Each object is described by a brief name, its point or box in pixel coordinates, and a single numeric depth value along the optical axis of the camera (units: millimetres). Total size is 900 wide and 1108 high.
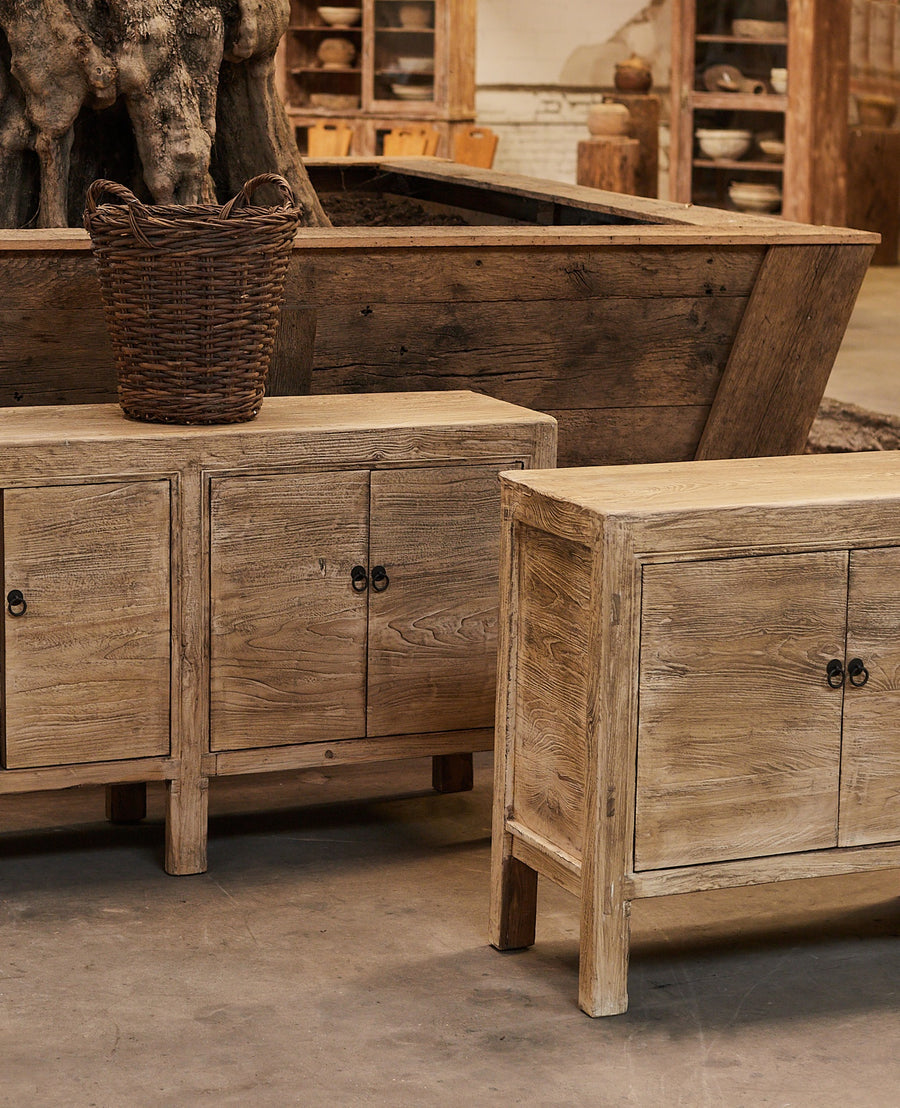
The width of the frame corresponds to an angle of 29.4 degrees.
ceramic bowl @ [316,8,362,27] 10781
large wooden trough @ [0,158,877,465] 3277
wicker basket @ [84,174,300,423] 2689
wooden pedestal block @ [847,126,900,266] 9781
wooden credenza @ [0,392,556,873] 2715
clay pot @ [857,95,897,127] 10125
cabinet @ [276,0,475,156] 10758
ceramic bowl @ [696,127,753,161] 8820
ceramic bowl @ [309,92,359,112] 10969
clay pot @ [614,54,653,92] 9688
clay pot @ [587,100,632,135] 8852
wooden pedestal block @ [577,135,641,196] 8328
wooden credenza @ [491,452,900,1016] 2305
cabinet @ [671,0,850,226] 8531
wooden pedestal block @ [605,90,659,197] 8758
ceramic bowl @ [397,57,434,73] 10867
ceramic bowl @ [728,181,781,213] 8664
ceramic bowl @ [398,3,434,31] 10797
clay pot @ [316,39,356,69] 10836
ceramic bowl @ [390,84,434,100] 10875
